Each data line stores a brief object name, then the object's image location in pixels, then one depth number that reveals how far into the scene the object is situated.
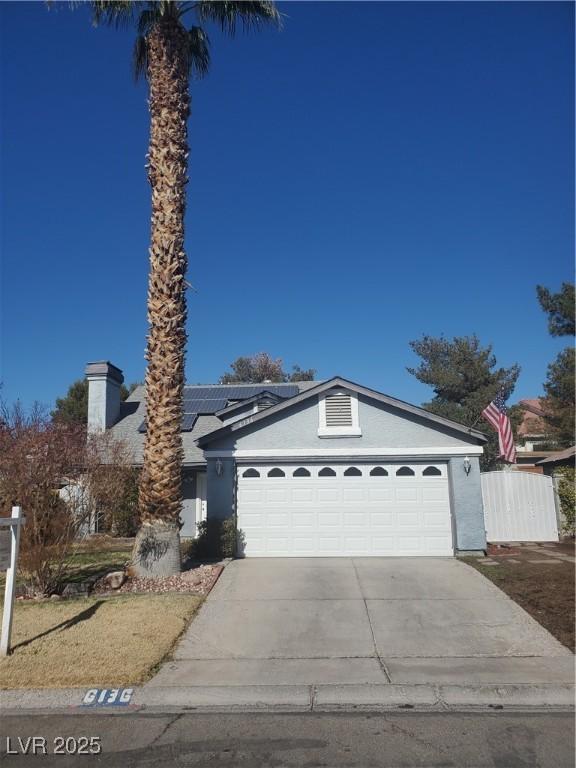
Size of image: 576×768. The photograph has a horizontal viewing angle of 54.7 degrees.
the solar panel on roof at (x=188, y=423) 19.65
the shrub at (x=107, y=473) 10.70
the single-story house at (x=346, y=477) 13.27
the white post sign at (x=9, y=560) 7.07
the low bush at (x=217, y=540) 12.94
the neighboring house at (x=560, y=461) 18.50
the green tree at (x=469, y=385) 32.38
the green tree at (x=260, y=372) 49.72
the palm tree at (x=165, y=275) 10.86
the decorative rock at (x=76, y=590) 9.97
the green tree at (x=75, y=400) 35.06
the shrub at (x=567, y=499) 16.09
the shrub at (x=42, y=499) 9.61
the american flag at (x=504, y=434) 15.80
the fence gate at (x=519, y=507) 16.23
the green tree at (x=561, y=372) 22.75
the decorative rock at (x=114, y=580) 10.34
